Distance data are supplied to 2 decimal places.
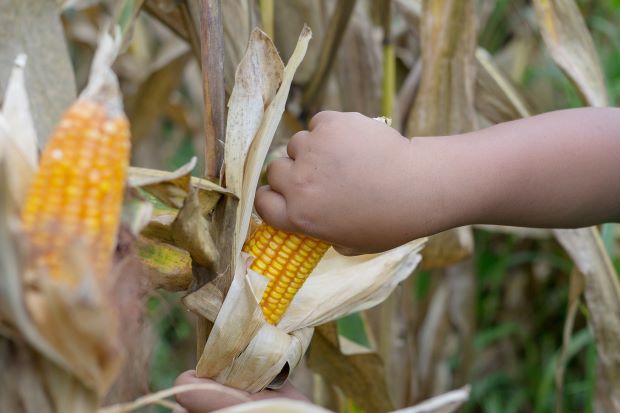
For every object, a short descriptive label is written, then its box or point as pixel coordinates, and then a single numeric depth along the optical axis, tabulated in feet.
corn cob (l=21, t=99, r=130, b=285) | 1.61
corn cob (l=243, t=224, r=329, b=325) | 2.33
